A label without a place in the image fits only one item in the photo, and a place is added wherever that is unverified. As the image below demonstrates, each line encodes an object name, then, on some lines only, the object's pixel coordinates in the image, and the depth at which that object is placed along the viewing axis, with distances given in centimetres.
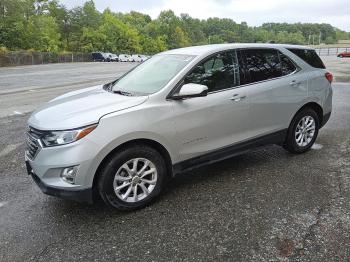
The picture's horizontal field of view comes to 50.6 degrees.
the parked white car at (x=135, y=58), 6381
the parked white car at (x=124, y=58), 6306
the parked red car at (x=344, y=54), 5466
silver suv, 351
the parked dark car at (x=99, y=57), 6426
